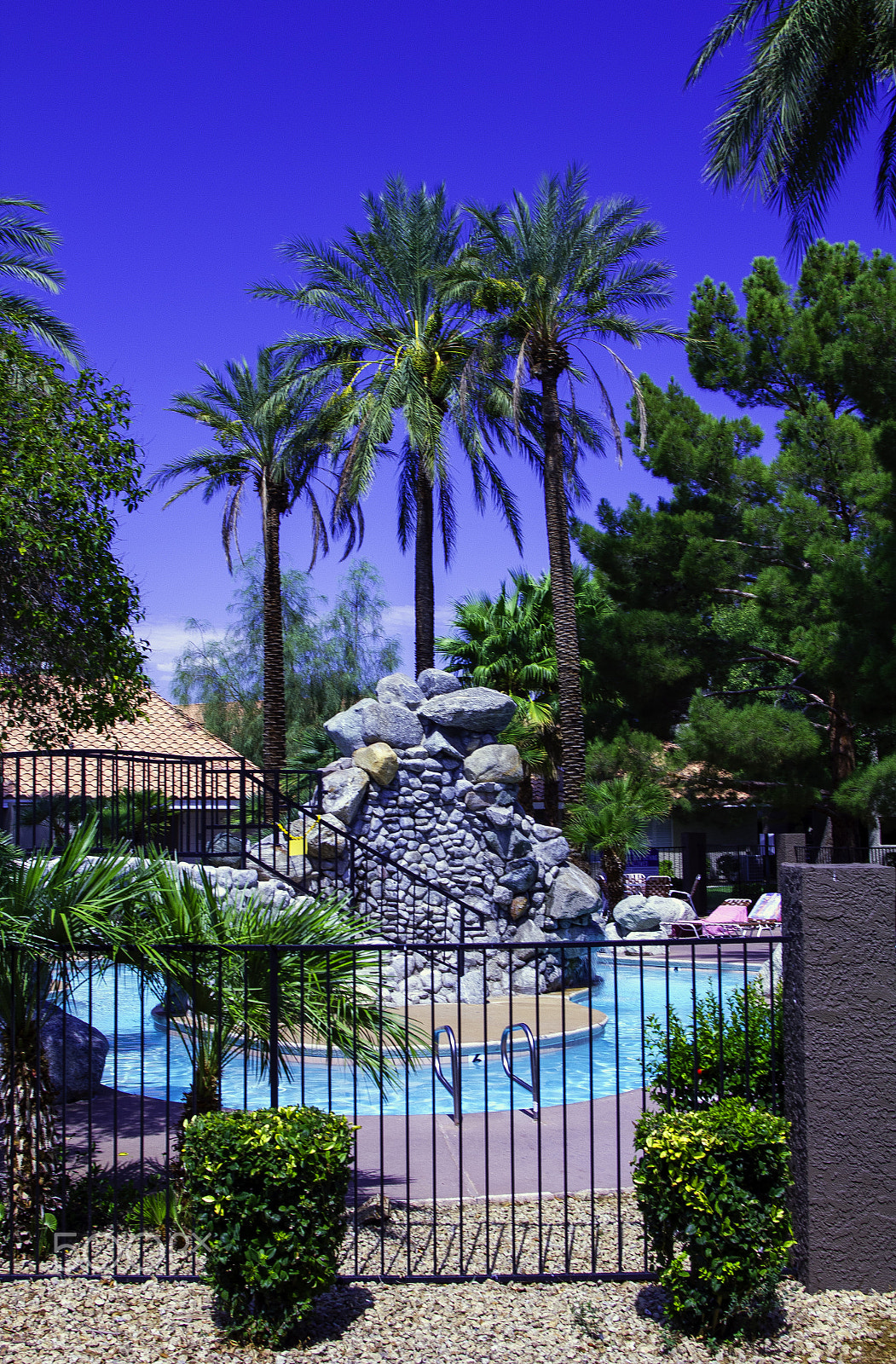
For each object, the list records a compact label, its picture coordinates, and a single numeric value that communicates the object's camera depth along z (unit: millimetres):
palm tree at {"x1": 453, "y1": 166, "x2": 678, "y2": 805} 19750
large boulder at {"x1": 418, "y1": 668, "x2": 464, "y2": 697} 15461
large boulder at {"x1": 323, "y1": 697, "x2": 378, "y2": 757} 15336
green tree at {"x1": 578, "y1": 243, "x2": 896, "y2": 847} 20375
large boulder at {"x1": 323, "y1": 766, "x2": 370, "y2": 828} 14633
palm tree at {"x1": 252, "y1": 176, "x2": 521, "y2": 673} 21766
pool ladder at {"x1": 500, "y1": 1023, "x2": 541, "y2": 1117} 6578
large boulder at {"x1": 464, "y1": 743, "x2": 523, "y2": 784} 15078
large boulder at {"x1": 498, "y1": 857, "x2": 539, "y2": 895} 14961
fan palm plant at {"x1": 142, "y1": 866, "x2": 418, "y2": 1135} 5305
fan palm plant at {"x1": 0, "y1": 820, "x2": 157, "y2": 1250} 5293
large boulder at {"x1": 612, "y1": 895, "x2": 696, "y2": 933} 20203
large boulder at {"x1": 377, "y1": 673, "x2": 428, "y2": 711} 15289
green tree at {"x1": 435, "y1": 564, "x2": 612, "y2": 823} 24594
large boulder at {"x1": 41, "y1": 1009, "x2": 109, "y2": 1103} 8602
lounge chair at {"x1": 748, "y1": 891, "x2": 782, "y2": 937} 19594
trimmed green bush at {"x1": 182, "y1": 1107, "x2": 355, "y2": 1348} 4246
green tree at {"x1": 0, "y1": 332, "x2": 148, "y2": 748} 9000
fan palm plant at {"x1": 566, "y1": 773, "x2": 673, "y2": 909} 19078
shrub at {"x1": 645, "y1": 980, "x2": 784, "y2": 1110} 5520
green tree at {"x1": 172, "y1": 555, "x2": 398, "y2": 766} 36500
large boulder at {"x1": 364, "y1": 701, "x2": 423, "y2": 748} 14992
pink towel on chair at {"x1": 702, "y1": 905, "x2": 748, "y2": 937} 19797
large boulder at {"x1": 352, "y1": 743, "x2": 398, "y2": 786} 14711
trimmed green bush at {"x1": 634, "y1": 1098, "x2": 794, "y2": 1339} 4289
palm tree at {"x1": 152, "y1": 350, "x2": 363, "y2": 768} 22688
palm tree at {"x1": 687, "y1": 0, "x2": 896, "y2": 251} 13570
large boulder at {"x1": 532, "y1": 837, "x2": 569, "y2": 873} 15344
